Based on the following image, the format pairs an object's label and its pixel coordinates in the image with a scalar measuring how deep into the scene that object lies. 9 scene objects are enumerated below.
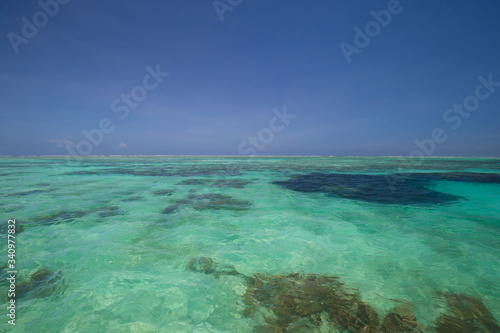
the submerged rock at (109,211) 7.79
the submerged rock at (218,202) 8.98
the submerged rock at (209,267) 4.07
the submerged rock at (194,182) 16.06
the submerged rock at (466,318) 2.67
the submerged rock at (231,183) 15.05
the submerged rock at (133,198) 10.16
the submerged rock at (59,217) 6.86
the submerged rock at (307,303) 2.74
